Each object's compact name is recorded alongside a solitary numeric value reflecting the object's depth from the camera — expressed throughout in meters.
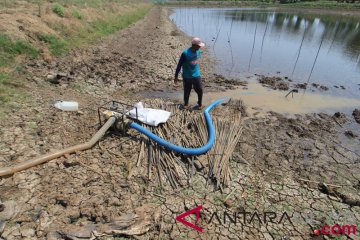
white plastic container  5.83
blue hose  4.67
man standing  5.99
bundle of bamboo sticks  4.38
